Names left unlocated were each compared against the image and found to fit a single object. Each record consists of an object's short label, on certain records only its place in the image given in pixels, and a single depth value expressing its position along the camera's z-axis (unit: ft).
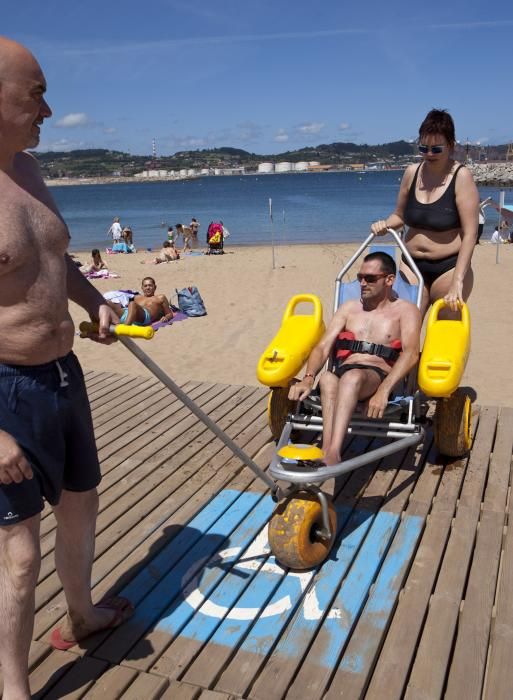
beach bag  32.89
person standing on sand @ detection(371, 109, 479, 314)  13.41
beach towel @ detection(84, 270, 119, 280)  48.75
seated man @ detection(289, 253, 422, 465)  11.78
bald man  6.25
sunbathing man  31.37
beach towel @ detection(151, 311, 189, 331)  30.75
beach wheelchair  9.61
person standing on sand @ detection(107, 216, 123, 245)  81.05
